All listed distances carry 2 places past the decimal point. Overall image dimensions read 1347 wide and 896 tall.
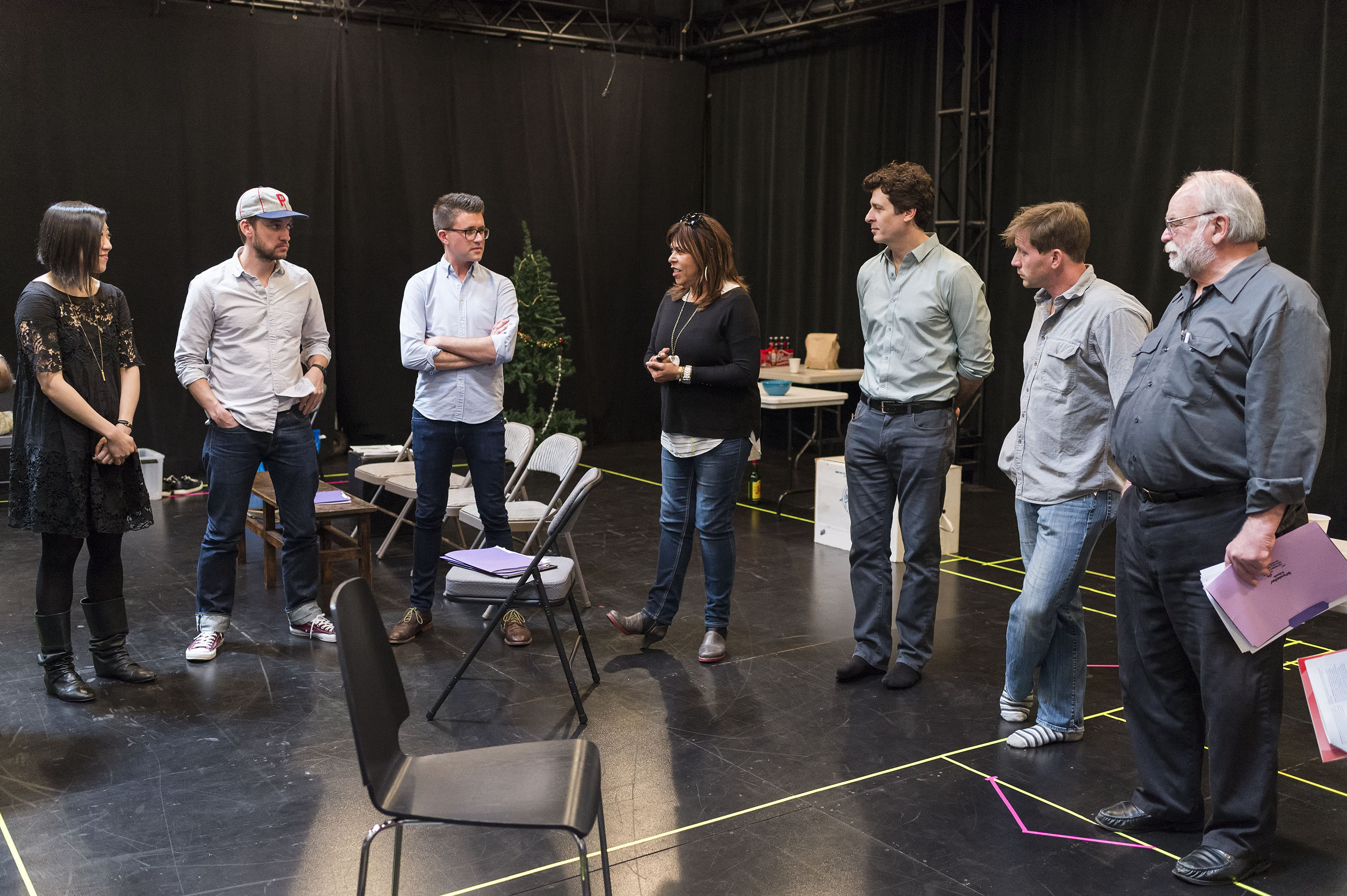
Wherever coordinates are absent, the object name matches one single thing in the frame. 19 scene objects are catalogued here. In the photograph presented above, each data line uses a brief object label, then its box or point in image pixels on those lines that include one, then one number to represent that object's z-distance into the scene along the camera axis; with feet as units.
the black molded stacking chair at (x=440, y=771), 6.84
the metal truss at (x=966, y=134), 26.94
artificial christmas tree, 29.48
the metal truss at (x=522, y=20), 29.66
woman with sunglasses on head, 13.33
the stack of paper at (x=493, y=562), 12.09
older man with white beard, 8.16
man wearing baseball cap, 13.66
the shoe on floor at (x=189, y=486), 25.73
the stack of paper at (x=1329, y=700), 8.39
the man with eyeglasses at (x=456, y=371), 14.39
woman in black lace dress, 12.05
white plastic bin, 24.32
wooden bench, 16.74
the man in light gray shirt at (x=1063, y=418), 10.78
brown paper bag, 30.32
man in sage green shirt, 12.75
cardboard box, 20.88
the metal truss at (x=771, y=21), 29.12
